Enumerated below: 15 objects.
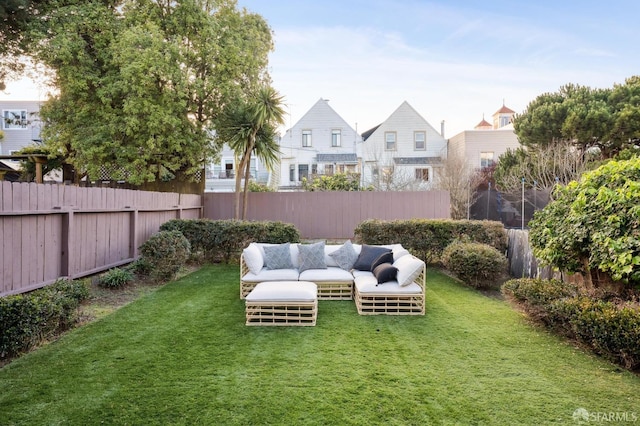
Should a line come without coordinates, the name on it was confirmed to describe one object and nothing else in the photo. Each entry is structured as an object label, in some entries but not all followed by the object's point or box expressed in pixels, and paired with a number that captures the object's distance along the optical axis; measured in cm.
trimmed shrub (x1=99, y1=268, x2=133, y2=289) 622
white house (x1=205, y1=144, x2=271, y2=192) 2284
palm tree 1038
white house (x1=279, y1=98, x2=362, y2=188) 2206
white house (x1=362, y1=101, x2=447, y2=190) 2108
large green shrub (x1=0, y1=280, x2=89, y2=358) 346
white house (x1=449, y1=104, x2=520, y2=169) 2112
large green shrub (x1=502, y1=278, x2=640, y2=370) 344
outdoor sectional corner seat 516
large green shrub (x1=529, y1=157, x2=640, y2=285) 378
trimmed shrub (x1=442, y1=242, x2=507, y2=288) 662
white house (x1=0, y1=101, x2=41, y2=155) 2119
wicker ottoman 464
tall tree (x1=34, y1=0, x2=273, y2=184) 1031
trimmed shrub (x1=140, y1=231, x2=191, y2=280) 687
